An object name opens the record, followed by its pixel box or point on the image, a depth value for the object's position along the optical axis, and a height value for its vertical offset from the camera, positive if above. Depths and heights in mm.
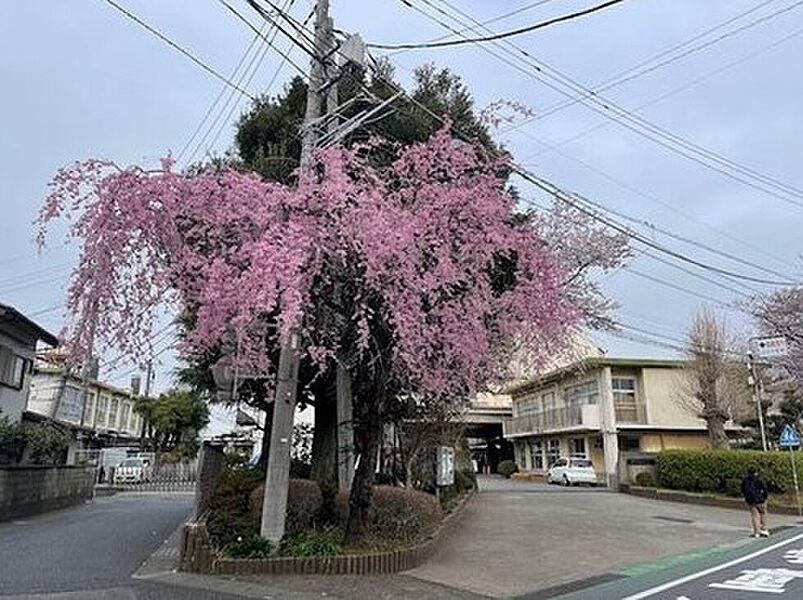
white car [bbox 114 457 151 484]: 37219 +806
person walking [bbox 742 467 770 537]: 15141 -169
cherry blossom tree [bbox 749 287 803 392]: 27828 +6765
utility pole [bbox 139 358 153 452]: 43288 +4191
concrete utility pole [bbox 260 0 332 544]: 9836 +680
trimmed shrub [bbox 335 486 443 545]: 11336 -467
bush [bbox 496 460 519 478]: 45250 +1333
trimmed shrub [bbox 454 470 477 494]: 22109 +264
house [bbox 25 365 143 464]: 35031 +4740
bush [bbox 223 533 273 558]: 9707 -825
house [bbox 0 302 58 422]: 21797 +4220
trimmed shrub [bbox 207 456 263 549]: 10172 -325
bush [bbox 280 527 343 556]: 9773 -780
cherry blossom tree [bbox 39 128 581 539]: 8383 +2811
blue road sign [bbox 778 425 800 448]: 20531 +1505
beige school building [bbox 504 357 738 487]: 33844 +3845
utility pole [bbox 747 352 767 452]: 27922 +4238
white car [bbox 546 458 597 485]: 34125 +831
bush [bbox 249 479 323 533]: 11070 -258
